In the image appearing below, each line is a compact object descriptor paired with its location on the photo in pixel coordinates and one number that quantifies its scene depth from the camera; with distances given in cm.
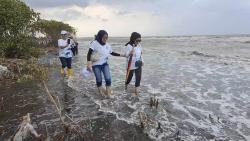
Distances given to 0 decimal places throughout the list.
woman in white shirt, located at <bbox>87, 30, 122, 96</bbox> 419
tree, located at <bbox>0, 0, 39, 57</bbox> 816
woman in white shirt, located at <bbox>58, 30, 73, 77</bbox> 583
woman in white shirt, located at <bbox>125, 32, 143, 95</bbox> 443
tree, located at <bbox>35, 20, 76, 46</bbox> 2000
